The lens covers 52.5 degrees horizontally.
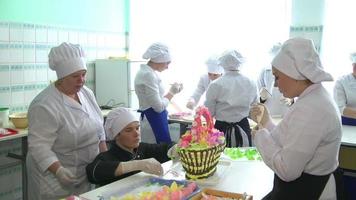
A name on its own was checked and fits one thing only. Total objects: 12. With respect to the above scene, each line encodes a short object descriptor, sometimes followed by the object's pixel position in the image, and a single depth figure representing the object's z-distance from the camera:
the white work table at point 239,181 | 1.67
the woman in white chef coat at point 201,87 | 4.01
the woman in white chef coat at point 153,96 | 3.32
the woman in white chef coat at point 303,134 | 1.41
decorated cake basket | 1.70
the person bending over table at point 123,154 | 1.81
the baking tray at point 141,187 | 1.56
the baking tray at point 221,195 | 1.48
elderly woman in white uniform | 1.98
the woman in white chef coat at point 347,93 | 3.44
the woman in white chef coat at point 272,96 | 3.74
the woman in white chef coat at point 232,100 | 3.14
